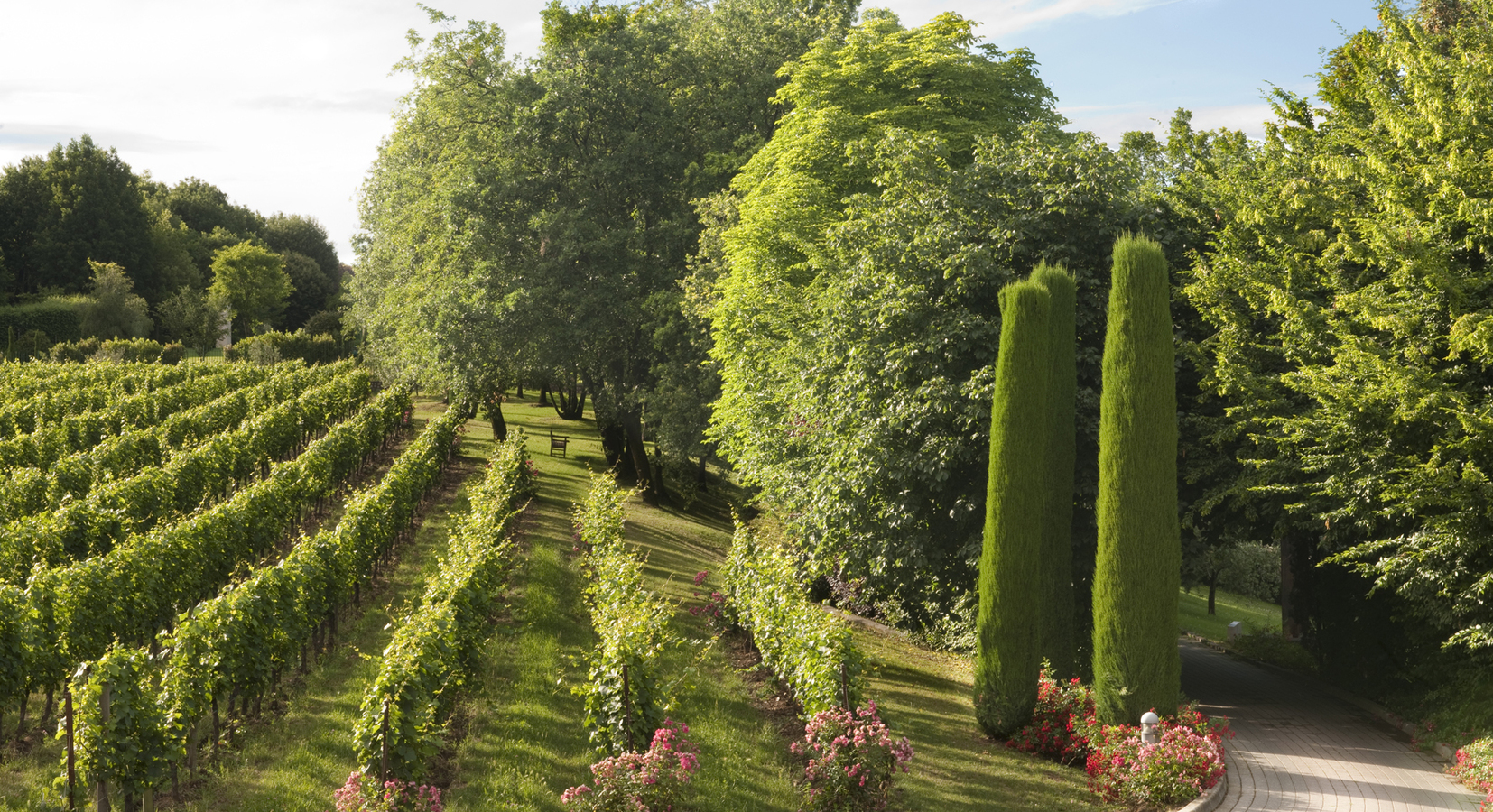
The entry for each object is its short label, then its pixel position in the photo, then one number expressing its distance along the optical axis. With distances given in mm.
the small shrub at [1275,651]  17797
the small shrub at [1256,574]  39062
